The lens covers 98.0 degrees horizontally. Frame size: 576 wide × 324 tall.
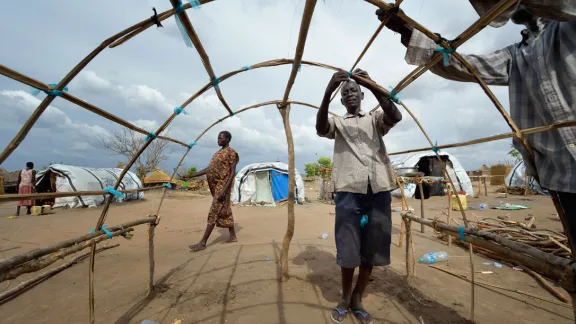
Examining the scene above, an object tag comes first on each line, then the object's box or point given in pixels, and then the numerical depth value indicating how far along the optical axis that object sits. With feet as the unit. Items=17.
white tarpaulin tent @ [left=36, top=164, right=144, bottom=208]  35.32
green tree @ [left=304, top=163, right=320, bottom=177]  91.95
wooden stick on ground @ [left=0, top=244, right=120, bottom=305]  8.58
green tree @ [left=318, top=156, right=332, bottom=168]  108.70
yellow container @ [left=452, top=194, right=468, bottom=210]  25.98
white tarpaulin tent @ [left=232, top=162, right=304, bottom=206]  41.32
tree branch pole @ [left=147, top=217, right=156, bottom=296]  8.48
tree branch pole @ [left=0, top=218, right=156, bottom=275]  3.74
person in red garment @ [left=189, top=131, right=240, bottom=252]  14.25
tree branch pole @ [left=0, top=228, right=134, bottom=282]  3.88
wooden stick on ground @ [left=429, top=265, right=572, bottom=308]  7.91
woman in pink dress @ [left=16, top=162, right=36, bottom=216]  27.61
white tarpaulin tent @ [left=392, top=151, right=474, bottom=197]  41.92
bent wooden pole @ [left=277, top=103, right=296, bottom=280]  9.39
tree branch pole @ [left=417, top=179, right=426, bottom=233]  15.74
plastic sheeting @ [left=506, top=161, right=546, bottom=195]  45.39
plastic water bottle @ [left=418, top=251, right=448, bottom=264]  11.87
